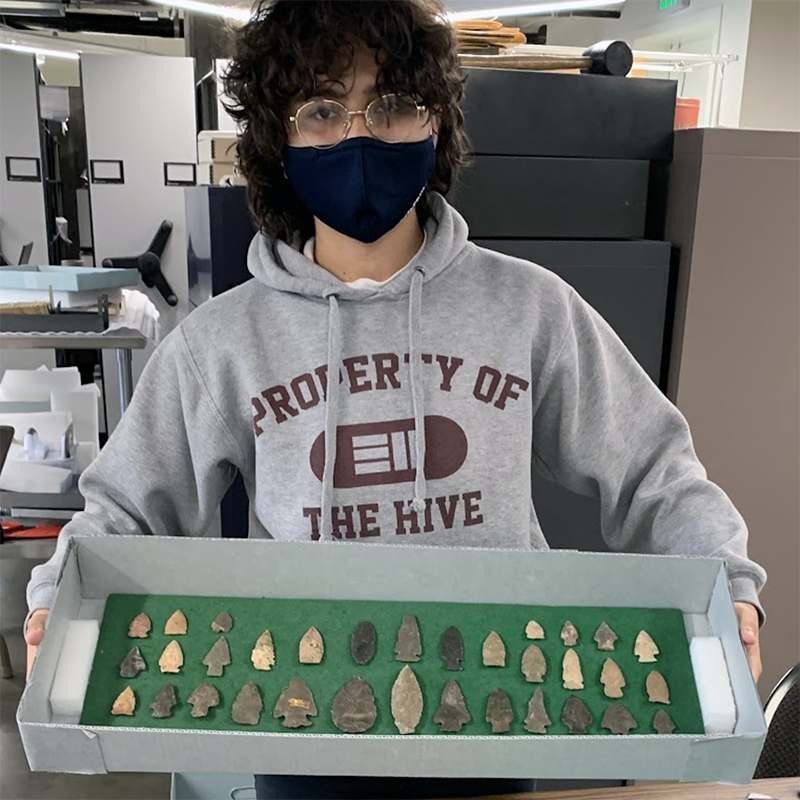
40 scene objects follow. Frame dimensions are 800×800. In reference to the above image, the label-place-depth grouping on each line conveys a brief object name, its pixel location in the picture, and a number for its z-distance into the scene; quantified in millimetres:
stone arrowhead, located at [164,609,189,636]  797
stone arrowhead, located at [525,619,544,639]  802
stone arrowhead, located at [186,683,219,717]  733
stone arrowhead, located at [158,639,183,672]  768
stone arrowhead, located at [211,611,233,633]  803
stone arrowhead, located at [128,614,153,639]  792
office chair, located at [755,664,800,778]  1186
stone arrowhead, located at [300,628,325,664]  777
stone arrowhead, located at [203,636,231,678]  766
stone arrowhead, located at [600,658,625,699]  760
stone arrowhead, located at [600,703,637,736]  726
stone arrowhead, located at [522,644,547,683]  771
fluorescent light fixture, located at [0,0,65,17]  5914
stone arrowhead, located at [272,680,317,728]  719
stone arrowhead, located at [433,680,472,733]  721
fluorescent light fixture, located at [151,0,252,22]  3053
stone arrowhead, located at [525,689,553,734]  723
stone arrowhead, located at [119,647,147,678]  757
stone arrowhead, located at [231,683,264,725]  724
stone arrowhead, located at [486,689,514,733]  726
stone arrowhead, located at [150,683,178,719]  728
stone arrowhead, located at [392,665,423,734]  719
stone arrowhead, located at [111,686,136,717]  723
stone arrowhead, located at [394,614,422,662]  771
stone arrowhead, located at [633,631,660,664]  782
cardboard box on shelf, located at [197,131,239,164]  2539
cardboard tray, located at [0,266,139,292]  2464
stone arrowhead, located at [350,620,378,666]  775
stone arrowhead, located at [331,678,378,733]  719
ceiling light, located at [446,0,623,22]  2781
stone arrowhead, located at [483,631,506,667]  777
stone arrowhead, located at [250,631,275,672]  772
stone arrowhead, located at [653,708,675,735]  717
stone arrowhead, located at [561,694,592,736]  728
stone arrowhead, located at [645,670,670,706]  749
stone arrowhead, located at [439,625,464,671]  777
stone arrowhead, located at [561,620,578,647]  799
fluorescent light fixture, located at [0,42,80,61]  6320
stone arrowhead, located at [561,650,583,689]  765
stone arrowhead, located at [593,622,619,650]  795
